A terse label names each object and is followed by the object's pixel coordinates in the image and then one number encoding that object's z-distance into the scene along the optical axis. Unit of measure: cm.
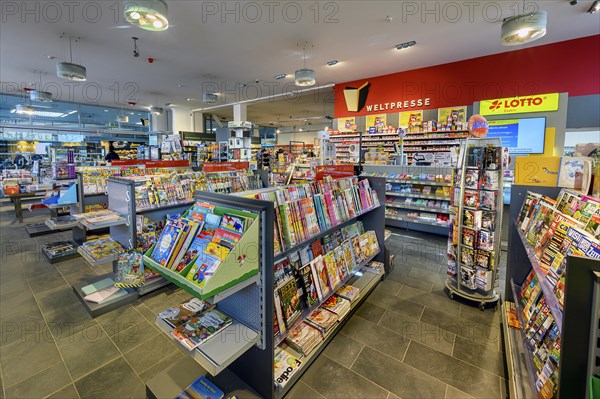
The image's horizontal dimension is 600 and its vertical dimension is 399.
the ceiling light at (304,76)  623
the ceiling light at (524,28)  408
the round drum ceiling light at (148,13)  331
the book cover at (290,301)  186
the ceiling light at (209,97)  822
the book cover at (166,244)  157
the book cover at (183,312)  163
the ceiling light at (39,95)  782
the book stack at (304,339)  210
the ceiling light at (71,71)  548
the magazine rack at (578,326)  91
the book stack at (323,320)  229
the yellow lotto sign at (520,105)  599
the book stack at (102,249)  306
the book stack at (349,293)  274
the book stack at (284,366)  183
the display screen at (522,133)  613
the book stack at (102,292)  301
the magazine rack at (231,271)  129
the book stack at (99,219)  291
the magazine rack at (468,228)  282
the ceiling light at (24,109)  905
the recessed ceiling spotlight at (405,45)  595
